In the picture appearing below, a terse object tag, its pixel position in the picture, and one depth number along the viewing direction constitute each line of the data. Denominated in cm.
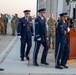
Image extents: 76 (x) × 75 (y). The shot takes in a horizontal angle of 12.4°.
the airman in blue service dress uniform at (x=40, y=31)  1157
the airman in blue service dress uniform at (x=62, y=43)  1113
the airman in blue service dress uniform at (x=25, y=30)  1262
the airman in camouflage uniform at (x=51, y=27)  1623
